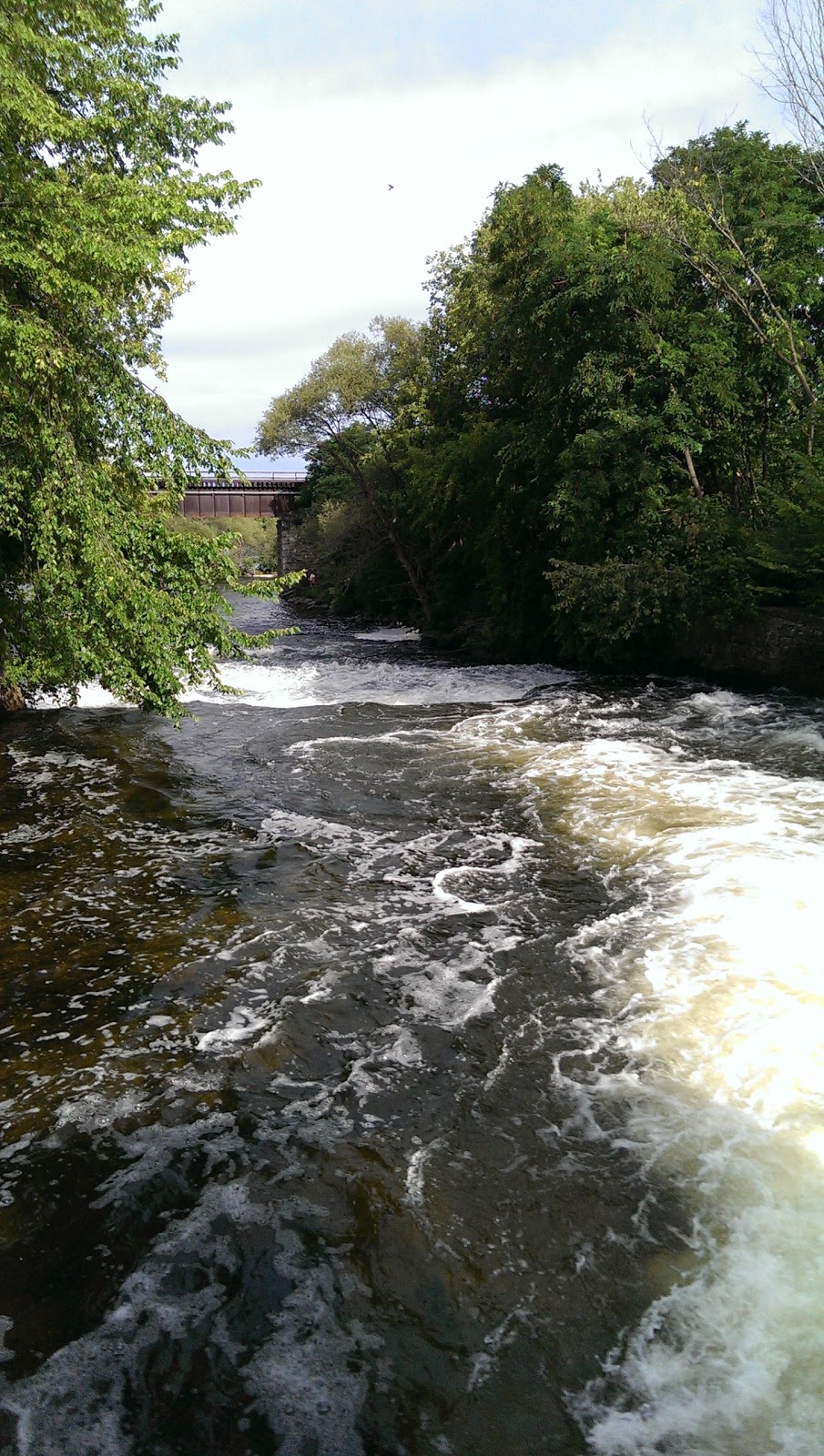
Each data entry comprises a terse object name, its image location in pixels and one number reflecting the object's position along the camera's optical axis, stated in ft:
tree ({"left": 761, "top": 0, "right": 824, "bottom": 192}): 45.37
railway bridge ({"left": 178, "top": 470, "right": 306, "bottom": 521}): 169.17
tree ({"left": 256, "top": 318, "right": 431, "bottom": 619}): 101.81
